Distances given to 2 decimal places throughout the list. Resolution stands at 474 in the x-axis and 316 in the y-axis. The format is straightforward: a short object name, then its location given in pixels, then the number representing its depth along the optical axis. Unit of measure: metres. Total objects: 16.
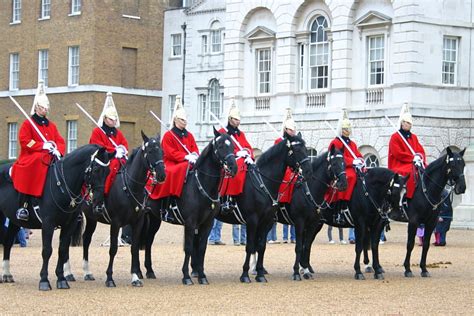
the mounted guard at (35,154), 19.50
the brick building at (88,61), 60.28
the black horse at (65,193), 19.03
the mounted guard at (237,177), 21.30
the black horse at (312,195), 21.59
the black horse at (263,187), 21.02
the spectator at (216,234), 32.91
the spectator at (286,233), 33.81
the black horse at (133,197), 19.56
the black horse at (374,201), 22.52
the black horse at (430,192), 22.72
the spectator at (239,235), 32.38
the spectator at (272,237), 33.56
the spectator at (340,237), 33.73
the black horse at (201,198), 20.31
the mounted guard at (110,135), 20.70
